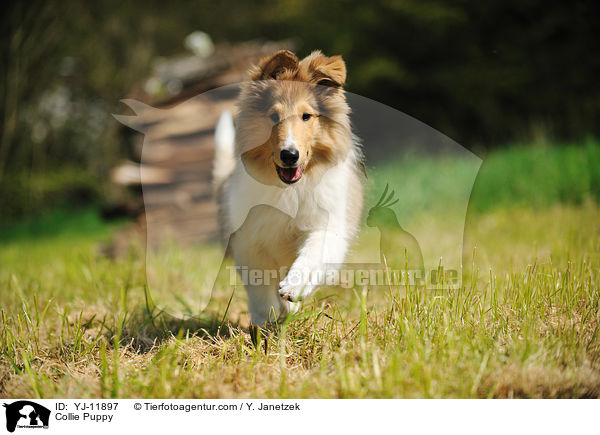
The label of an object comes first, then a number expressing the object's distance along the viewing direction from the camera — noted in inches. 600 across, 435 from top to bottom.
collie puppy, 82.8
